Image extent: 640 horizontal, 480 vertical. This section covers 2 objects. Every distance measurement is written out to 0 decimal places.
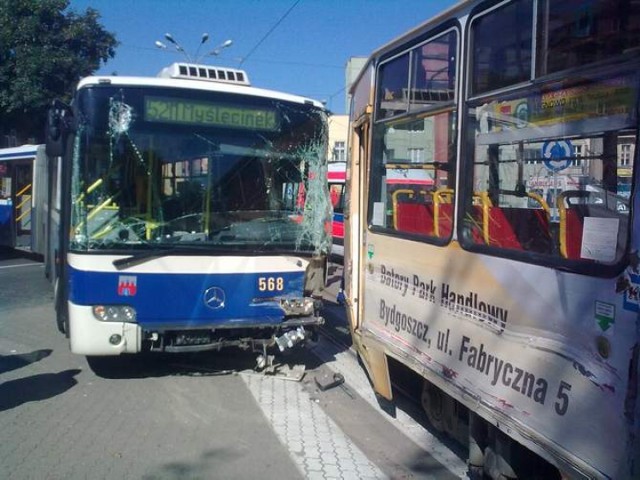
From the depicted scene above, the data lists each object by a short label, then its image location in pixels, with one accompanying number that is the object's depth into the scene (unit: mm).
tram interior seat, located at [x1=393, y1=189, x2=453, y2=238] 3900
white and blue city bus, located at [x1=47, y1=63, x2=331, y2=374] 5434
